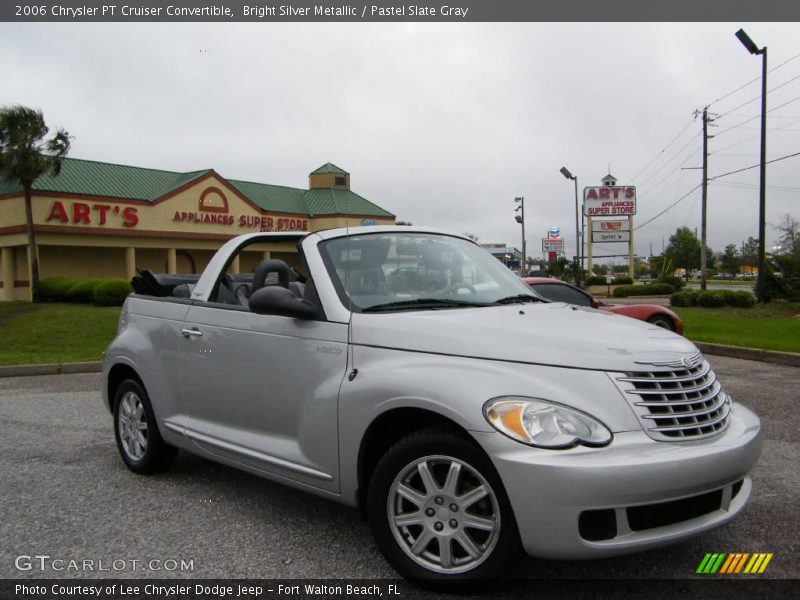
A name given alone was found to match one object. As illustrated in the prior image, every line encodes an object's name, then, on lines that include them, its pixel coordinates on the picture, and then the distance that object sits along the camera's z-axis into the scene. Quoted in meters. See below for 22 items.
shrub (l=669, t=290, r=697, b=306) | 25.11
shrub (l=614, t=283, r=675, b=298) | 40.38
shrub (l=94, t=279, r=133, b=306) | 24.78
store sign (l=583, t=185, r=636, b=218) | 55.38
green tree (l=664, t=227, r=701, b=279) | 114.12
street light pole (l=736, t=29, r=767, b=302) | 23.11
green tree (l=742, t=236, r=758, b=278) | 109.00
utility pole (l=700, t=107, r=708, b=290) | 39.44
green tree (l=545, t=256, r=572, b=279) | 48.35
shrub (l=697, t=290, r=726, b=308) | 24.39
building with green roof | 31.18
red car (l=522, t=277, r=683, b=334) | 10.37
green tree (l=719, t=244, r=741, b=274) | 132.50
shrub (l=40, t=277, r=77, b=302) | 28.70
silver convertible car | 2.74
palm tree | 27.73
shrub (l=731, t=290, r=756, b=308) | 23.80
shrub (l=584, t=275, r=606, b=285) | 50.06
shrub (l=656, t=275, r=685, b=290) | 42.83
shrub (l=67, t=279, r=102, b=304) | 26.48
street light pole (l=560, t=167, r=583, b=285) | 45.16
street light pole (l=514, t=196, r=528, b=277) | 49.34
